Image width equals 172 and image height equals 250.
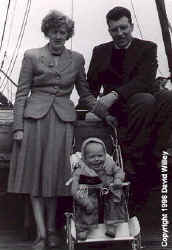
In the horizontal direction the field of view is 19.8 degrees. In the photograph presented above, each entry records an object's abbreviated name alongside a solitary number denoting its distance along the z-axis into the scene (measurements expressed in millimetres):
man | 4677
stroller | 3922
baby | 4031
